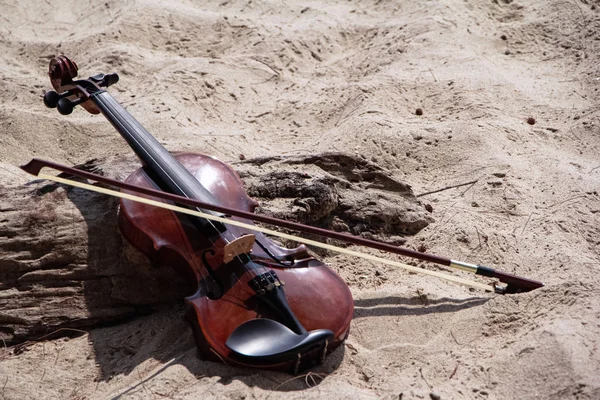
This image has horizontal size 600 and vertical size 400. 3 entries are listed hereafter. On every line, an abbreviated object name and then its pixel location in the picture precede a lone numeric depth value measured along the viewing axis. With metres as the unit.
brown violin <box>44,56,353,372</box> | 5.04
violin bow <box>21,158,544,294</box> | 5.28
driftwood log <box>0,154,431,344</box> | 5.97
